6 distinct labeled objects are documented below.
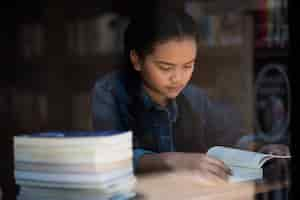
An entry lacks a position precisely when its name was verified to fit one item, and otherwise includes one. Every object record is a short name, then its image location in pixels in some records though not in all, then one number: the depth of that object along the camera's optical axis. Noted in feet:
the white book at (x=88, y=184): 7.32
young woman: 7.58
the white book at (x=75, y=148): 7.30
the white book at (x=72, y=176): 7.29
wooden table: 7.60
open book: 7.73
